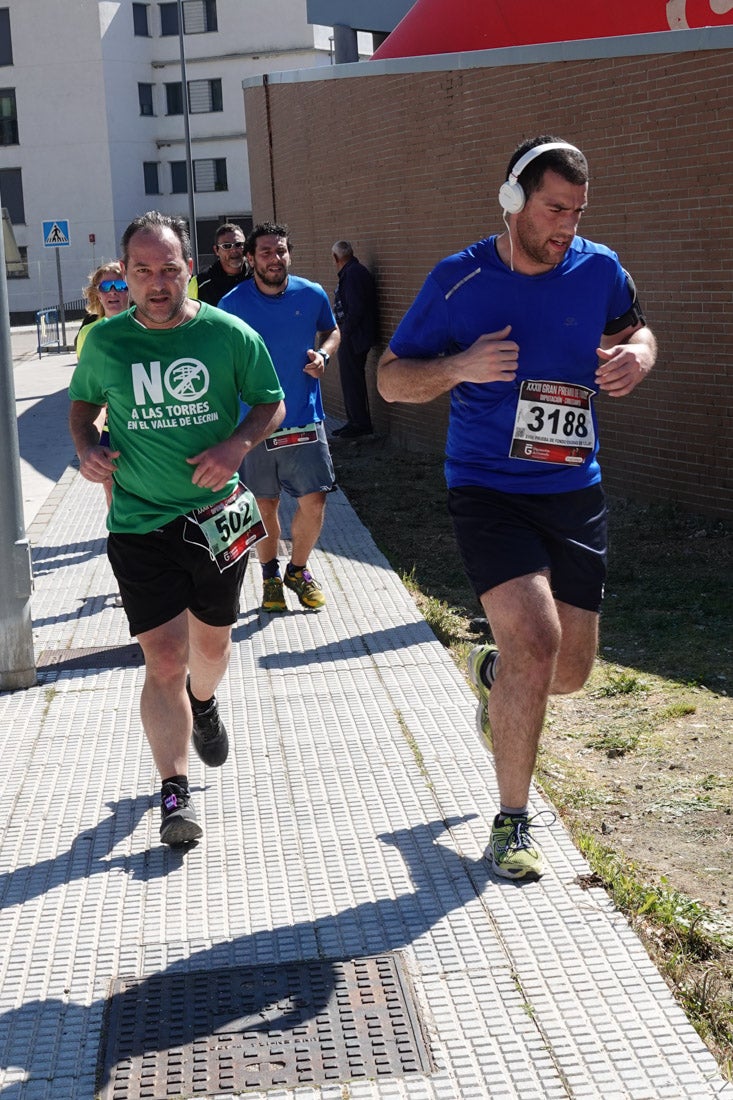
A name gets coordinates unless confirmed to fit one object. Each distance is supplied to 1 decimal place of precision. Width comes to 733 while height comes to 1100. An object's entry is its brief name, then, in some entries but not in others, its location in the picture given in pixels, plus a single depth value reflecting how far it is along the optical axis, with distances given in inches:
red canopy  456.1
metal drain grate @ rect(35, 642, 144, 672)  272.8
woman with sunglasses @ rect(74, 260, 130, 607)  329.1
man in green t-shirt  180.1
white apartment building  2191.2
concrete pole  254.1
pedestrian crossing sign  1366.9
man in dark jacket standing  597.0
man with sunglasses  382.3
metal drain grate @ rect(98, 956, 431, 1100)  130.6
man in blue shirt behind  308.3
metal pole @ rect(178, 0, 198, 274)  1798.7
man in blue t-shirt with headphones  167.3
